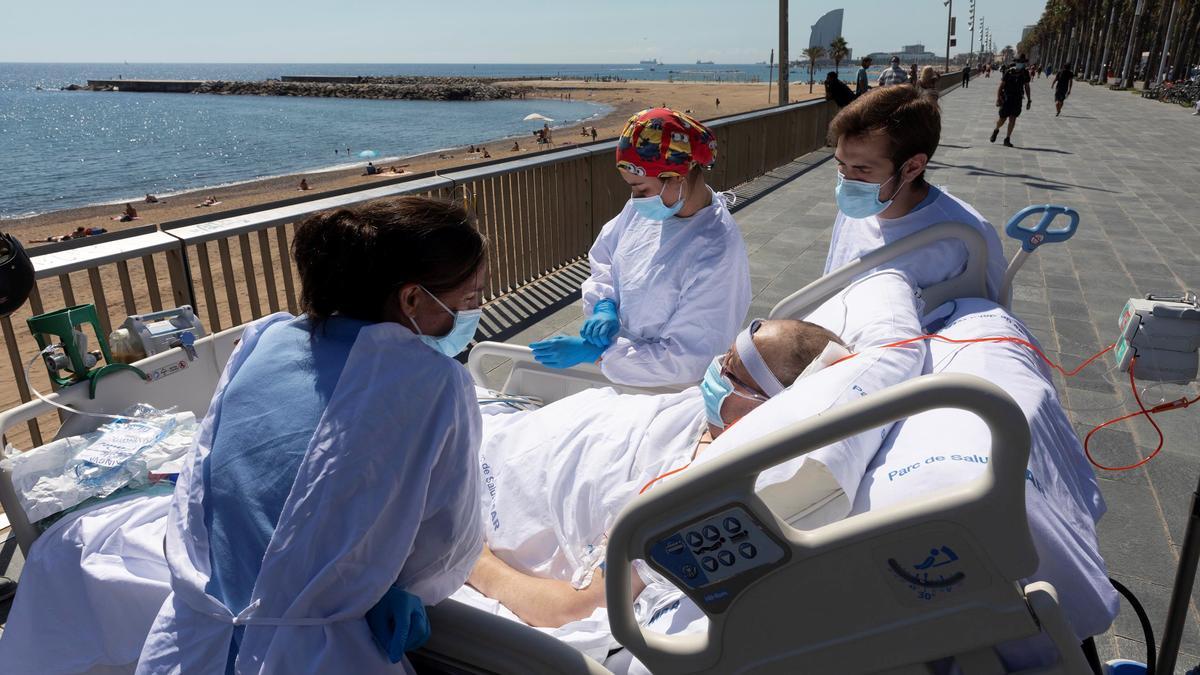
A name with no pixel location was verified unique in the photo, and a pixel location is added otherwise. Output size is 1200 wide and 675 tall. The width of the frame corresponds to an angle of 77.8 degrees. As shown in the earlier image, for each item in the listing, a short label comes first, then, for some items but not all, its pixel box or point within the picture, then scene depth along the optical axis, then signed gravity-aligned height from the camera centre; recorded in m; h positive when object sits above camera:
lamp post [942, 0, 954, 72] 42.56 +2.87
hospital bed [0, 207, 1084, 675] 1.10 -0.75
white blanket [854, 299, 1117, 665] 1.33 -0.76
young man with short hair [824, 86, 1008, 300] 2.46 -0.33
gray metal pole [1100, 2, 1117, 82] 50.19 +2.05
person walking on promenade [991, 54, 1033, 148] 14.33 -0.36
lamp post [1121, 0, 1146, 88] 38.78 +1.17
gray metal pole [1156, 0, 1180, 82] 34.33 +0.99
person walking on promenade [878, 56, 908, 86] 13.42 +0.05
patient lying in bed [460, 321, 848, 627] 1.95 -1.06
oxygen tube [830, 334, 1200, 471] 1.77 -0.70
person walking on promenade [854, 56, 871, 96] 14.75 +0.01
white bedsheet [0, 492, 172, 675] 1.74 -1.13
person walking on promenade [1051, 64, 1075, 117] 22.69 -0.36
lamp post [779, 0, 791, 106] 14.57 +0.50
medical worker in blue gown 1.36 -0.70
